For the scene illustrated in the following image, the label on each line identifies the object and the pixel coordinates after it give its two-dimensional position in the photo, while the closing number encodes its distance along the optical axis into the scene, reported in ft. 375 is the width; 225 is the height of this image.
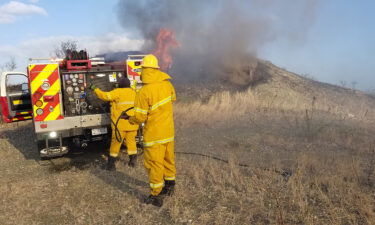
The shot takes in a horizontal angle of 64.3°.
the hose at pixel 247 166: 15.33
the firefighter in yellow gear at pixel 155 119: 12.37
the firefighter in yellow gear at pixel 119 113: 17.88
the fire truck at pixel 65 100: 19.07
